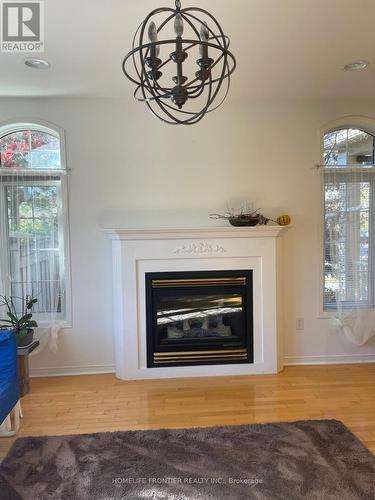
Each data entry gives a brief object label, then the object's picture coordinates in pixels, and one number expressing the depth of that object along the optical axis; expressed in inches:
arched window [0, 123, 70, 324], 137.3
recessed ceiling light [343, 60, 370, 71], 110.7
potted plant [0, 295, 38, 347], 128.4
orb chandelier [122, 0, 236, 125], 47.1
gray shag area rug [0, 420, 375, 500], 78.0
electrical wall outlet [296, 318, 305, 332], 149.5
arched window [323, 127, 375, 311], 143.7
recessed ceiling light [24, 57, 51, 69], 104.7
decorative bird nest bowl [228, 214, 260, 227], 136.9
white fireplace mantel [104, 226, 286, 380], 135.3
